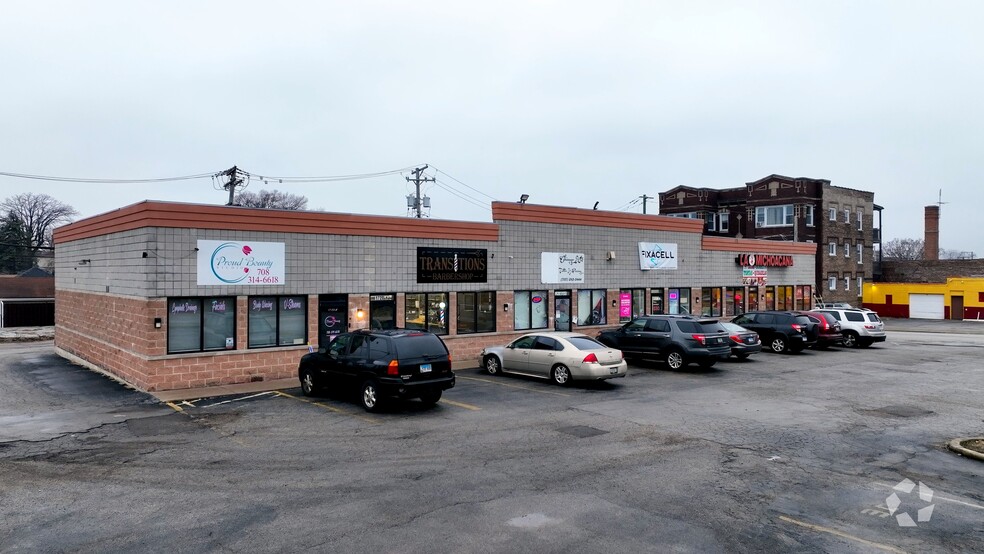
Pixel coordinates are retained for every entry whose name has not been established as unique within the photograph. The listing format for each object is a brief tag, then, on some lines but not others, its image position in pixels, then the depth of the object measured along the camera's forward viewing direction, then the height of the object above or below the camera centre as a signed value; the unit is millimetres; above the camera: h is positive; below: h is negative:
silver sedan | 16922 -2277
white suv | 28156 -2213
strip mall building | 16938 -104
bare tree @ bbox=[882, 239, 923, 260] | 118500 +5560
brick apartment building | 52438 +5096
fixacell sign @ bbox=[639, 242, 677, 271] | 28688 +1040
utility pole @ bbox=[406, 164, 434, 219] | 45375 +7226
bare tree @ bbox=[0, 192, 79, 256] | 82250 +8462
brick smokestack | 65875 +4846
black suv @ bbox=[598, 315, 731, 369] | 20281 -2077
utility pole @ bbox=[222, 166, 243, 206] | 33969 +5370
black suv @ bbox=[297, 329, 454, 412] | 13414 -1950
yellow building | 50094 -1787
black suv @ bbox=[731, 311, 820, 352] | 25375 -2134
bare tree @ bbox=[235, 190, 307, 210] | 103088 +13250
